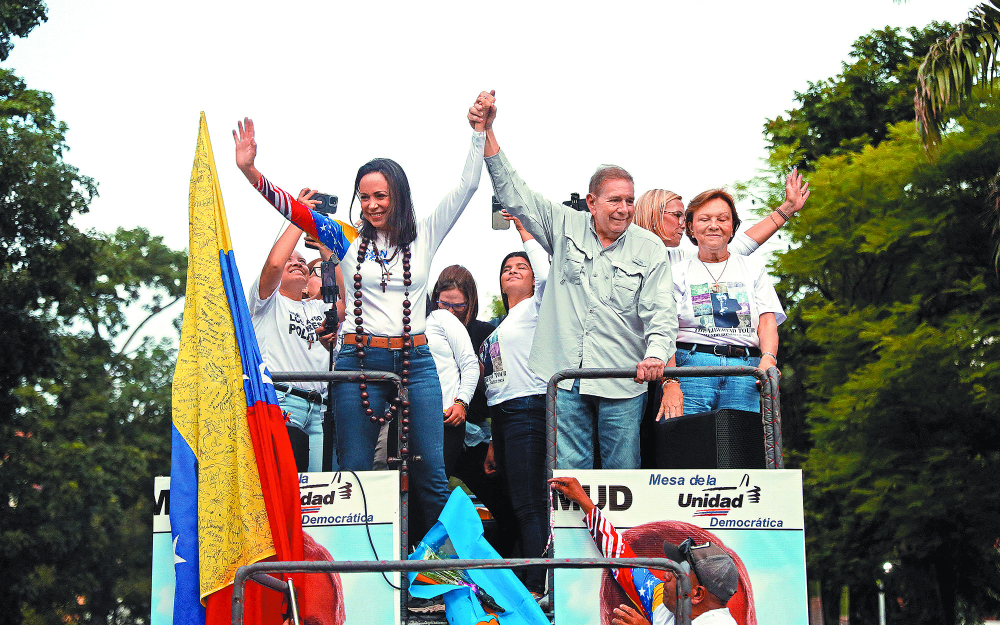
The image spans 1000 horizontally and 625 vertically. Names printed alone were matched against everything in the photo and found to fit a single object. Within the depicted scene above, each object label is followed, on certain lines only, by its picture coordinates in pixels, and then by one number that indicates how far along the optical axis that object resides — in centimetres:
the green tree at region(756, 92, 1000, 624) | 1781
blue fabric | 457
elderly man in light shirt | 536
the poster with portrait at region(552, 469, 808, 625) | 445
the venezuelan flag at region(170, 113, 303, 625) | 393
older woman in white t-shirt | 550
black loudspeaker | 520
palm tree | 1220
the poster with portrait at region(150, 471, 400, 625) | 463
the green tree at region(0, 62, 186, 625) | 1977
